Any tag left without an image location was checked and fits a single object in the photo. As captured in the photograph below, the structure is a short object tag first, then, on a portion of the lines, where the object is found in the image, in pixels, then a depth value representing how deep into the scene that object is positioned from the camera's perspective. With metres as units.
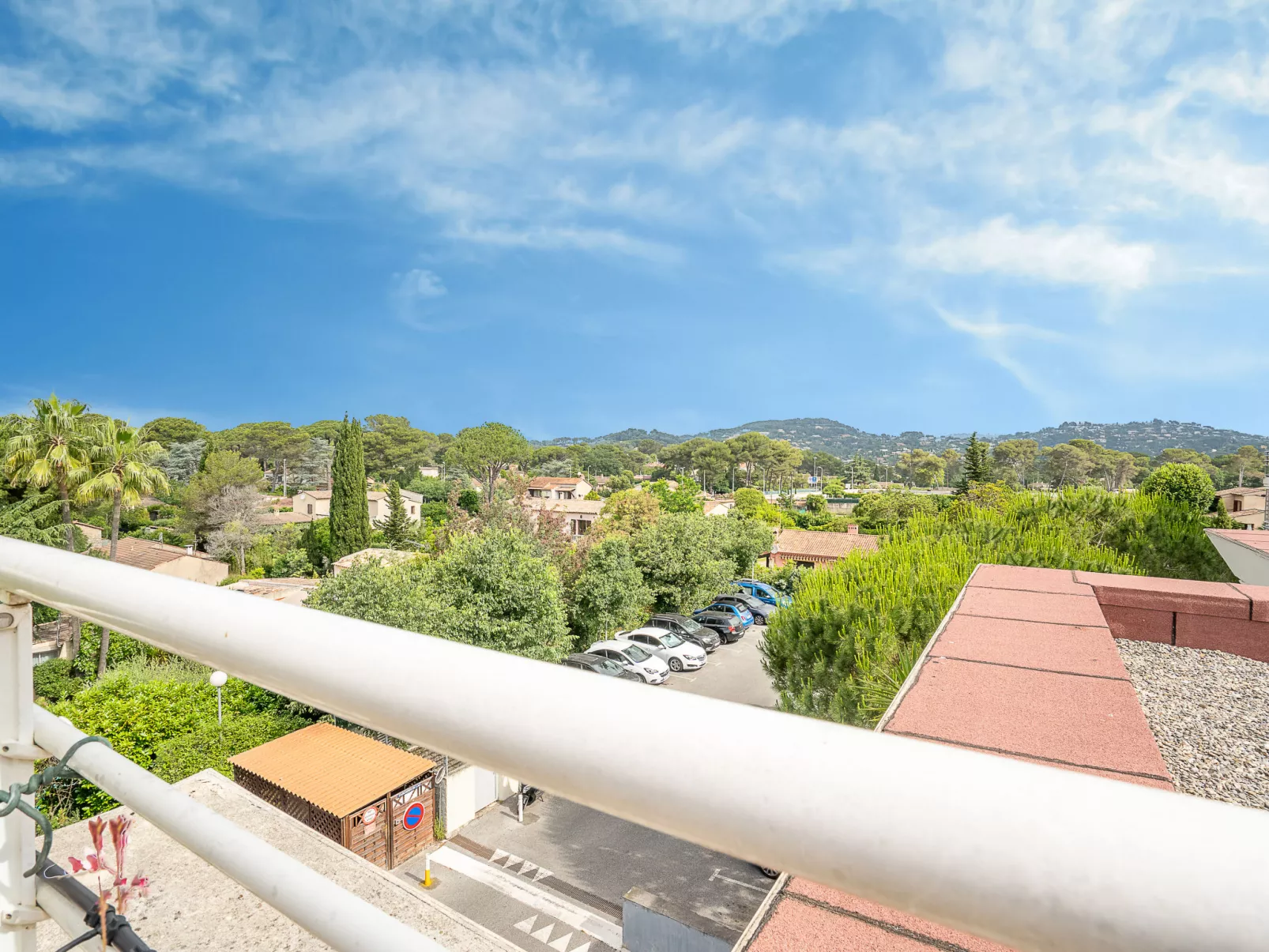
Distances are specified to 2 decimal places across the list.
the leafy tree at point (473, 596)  11.29
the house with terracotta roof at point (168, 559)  20.50
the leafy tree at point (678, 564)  18.89
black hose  0.70
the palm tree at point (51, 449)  13.88
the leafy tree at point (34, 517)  15.96
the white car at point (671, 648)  14.27
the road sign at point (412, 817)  7.99
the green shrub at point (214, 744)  8.71
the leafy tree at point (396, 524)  30.48
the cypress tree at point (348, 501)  27.03
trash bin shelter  7.46
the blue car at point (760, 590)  21.67
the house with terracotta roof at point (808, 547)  27.09
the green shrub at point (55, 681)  12.88
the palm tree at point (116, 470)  14.32
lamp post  9.30
